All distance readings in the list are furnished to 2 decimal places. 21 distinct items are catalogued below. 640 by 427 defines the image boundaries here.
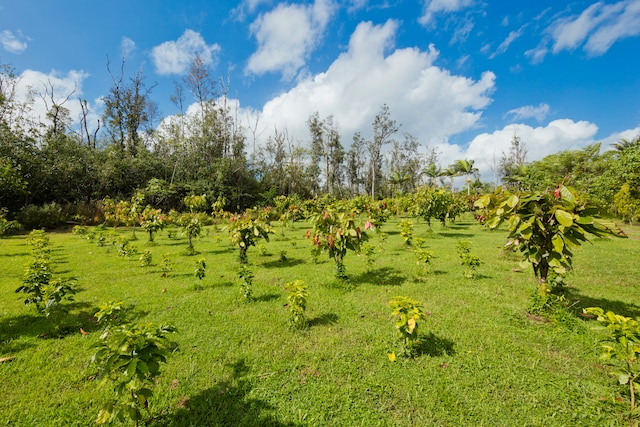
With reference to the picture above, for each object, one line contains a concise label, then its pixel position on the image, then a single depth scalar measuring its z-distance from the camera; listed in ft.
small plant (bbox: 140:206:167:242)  32.81
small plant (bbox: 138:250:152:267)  22.56
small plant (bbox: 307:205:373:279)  16.83
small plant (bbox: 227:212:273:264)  21.97
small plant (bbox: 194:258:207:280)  18.11
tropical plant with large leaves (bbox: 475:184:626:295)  9.85
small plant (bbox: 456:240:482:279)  18.26
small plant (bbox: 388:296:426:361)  9.39
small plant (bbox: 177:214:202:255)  29.44
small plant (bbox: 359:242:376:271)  20.01
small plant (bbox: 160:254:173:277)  20.97
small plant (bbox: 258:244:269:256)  26.96
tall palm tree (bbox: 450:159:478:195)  107.96
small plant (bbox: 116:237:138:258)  25.10
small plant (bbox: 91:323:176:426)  5.82
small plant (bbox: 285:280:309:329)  11.80
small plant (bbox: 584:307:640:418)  6.77
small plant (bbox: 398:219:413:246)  26.99
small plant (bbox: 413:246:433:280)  18.58
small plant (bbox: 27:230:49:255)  24.12
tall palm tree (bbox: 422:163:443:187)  110.73
